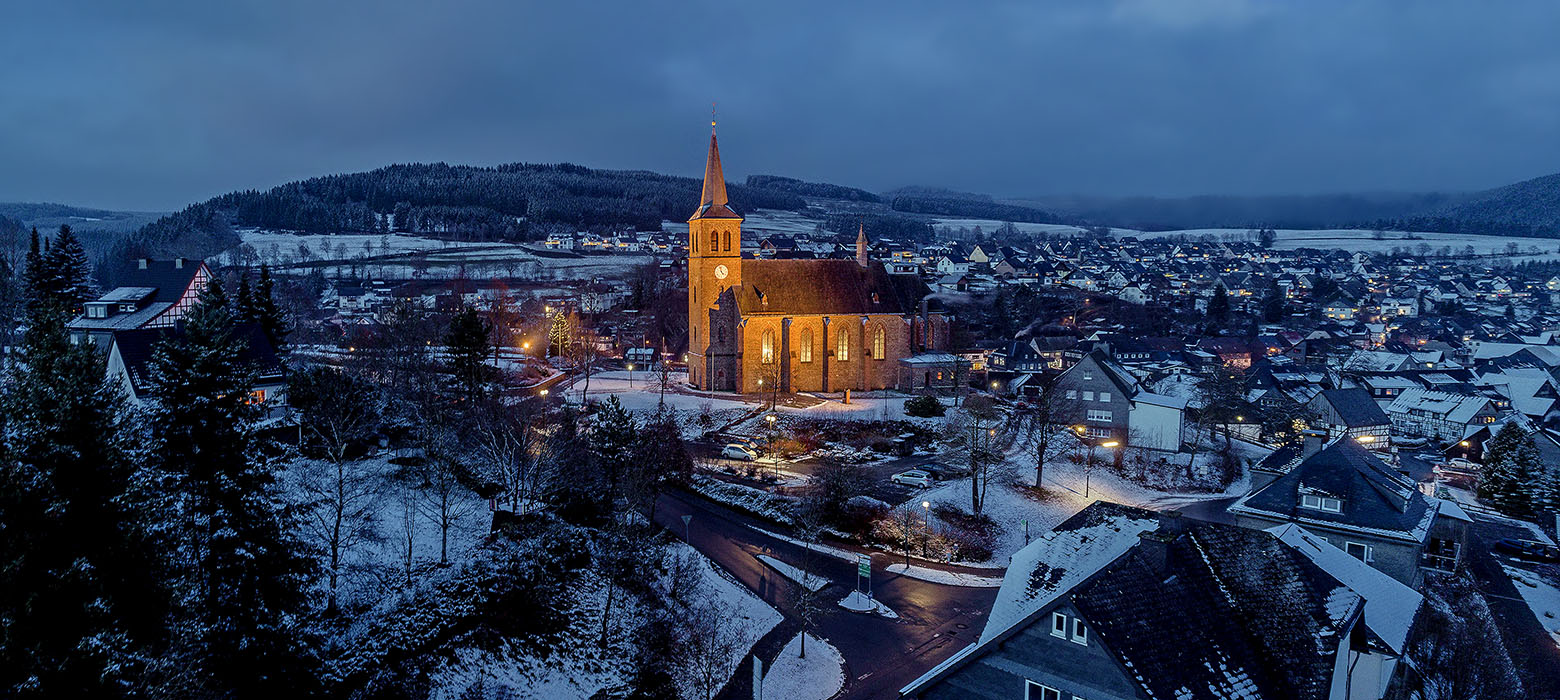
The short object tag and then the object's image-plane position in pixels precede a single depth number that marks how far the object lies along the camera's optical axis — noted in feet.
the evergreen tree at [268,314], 139.85
